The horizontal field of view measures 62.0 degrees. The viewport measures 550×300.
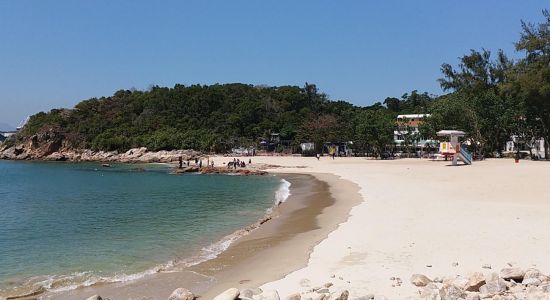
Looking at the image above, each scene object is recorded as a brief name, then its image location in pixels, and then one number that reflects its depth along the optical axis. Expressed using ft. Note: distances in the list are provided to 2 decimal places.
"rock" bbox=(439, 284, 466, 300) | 21.98
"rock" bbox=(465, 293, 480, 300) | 21.86
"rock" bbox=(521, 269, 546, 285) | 23.72
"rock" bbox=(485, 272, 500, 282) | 24.63
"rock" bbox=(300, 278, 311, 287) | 28.69
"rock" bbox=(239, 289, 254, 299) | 25.84
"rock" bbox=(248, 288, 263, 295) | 27.58
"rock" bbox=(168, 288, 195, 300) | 27.91
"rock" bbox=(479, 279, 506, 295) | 22.96
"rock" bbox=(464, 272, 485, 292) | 23.70
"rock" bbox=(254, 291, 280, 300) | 24.85
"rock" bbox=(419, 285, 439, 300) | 22.79
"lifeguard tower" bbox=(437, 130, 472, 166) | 141.90
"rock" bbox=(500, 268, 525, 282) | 24.95
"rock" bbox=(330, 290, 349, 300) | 23.38
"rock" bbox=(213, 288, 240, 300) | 24.48
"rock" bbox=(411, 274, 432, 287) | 26.25
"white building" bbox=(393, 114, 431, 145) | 229.04
